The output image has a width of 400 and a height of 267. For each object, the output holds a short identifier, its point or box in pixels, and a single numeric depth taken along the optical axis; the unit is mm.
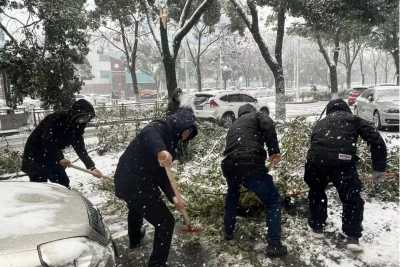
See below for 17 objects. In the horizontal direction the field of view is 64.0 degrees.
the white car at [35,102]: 24361
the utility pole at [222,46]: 24216
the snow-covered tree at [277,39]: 10523
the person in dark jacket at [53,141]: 3662
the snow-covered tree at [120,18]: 15008
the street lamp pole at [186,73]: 16753
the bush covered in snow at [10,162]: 6311
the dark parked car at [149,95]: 37753
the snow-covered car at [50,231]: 1729
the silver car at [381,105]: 9078
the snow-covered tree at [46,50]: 7875
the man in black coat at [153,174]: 2512
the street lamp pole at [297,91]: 28609
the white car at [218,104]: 12055
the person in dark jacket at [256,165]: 2868
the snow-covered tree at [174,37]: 8047
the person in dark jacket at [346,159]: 2916
